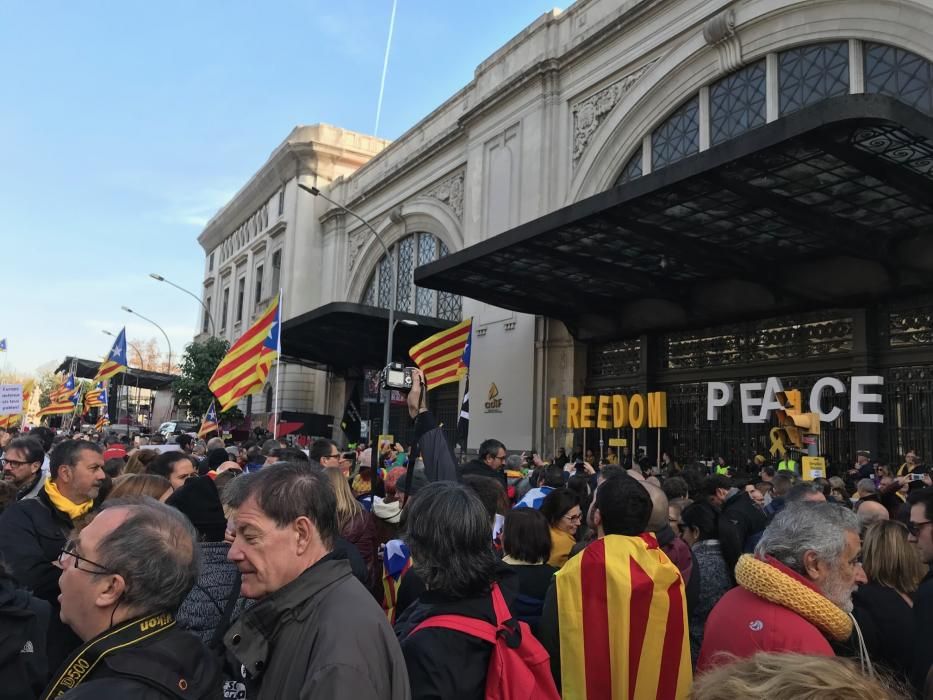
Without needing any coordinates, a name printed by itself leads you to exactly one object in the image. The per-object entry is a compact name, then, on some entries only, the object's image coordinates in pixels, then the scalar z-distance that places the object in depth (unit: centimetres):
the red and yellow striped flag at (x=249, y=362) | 1120
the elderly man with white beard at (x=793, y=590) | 221
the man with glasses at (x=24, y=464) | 486
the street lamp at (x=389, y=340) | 1680
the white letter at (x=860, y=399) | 1132
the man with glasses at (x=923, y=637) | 246
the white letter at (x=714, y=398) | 1361
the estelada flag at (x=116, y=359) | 1913
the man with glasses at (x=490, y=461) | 706
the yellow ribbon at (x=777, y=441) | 1176
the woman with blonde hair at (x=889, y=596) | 267
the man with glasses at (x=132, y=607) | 157
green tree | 3209
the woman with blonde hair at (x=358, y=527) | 381
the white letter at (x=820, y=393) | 1193
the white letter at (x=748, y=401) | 1281
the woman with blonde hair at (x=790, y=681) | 103
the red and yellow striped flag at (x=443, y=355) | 1477
